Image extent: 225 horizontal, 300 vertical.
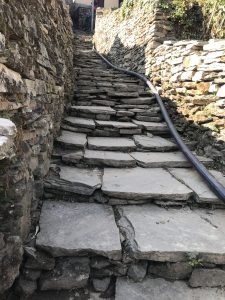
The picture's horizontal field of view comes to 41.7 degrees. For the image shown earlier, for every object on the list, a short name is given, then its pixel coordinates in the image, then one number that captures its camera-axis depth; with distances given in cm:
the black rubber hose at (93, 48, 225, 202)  297
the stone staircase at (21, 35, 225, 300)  208
